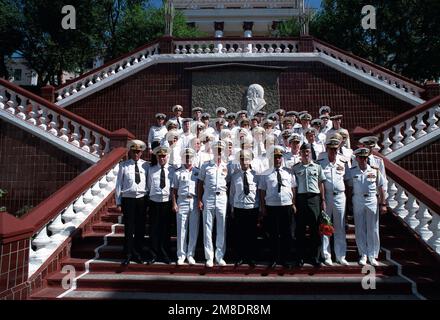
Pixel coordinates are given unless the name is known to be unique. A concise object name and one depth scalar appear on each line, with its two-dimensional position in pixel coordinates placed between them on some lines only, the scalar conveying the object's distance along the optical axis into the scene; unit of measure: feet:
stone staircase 15.28
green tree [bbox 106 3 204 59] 70.90
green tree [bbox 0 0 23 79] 63.16
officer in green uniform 16.75
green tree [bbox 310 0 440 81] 57.72
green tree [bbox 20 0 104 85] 64.03
